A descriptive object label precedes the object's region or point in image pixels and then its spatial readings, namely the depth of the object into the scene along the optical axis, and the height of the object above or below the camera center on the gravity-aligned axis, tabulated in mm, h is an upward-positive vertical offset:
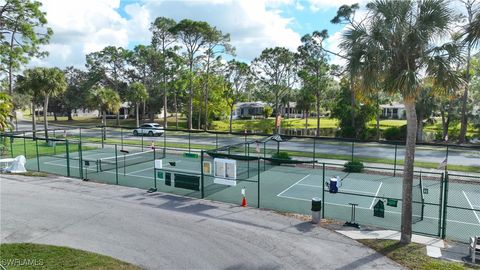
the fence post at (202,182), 17281 -3472
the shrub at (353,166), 23734 -3625
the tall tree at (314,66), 46594 +5767
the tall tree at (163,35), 57247 +12130
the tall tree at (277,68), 48656 +5868
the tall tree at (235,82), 55438 +4520
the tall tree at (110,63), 70875 +8682
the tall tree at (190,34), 51000 +10852
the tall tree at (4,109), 14902 -3
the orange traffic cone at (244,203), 16141 -4126
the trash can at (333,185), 15830 -3299
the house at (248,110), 84500 +19
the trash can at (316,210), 13781 -3773
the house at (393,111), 82062 -70
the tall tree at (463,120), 39744 -984
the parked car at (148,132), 47141 -2926
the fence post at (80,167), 21389 -3471
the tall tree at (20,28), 31641 +7229
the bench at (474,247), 10406 -3915
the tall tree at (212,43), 51594 +9720
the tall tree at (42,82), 38438 +2908
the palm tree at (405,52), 10438 +1760
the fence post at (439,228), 12652 -4104
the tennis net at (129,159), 25406 -3904
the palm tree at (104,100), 47969 +1286
